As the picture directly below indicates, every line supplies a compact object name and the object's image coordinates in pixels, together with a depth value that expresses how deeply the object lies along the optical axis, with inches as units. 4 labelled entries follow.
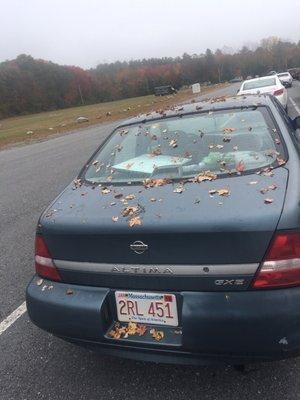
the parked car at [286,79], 1303.2
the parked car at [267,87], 545.4
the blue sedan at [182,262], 82.0
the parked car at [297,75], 1423.6
